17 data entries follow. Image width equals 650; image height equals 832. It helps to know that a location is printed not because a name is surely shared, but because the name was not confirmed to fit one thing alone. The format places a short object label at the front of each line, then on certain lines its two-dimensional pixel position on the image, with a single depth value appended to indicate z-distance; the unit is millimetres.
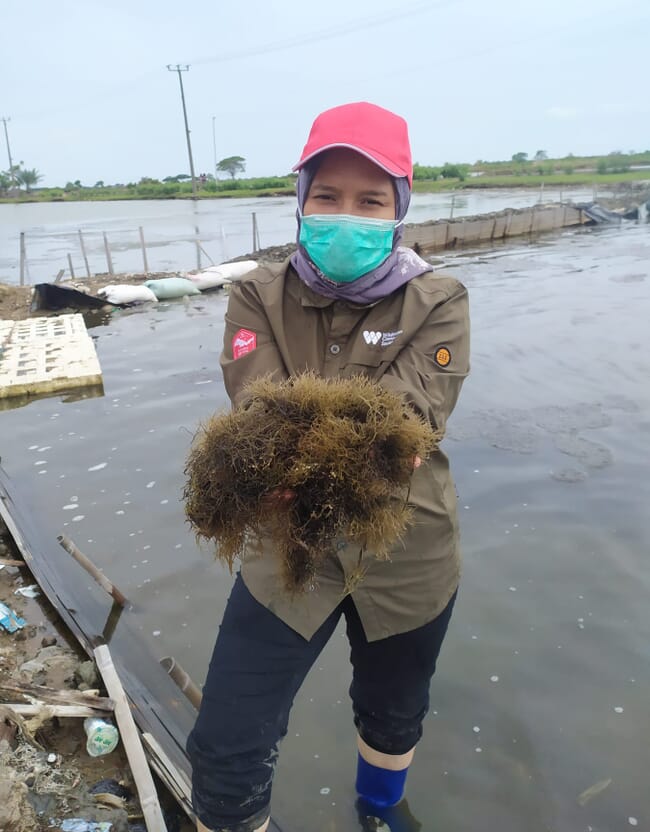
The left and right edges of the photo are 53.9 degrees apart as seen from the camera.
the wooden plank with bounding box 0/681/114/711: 3029
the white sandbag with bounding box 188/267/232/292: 17438
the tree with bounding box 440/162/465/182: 92312
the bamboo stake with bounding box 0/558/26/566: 4578
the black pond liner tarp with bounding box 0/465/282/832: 3277
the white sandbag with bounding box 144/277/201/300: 16438
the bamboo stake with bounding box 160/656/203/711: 3340
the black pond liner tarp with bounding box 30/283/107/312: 14820
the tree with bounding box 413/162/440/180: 97500
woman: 1771
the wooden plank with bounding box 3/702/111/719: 2916
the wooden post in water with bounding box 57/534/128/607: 4352
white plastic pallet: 8719
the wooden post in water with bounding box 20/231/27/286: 19406
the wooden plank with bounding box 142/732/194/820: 2637
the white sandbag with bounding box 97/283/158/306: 15367
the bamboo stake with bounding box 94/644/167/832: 2521
